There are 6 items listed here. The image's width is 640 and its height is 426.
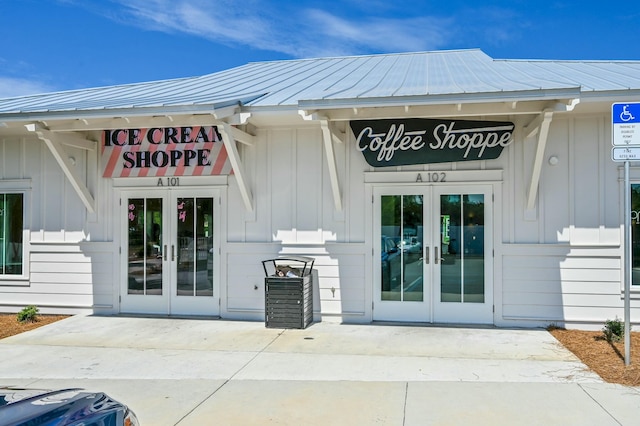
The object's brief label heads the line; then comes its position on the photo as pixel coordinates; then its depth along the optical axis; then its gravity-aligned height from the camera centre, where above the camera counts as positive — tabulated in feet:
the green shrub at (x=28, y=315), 30.83 -5.54
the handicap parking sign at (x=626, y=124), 19.70 +3.80
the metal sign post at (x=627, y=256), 19.97 -1.36
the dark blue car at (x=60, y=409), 8.52 -3.30
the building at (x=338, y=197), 26.71 +1.49
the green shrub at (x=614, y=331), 24.20 -5.21
